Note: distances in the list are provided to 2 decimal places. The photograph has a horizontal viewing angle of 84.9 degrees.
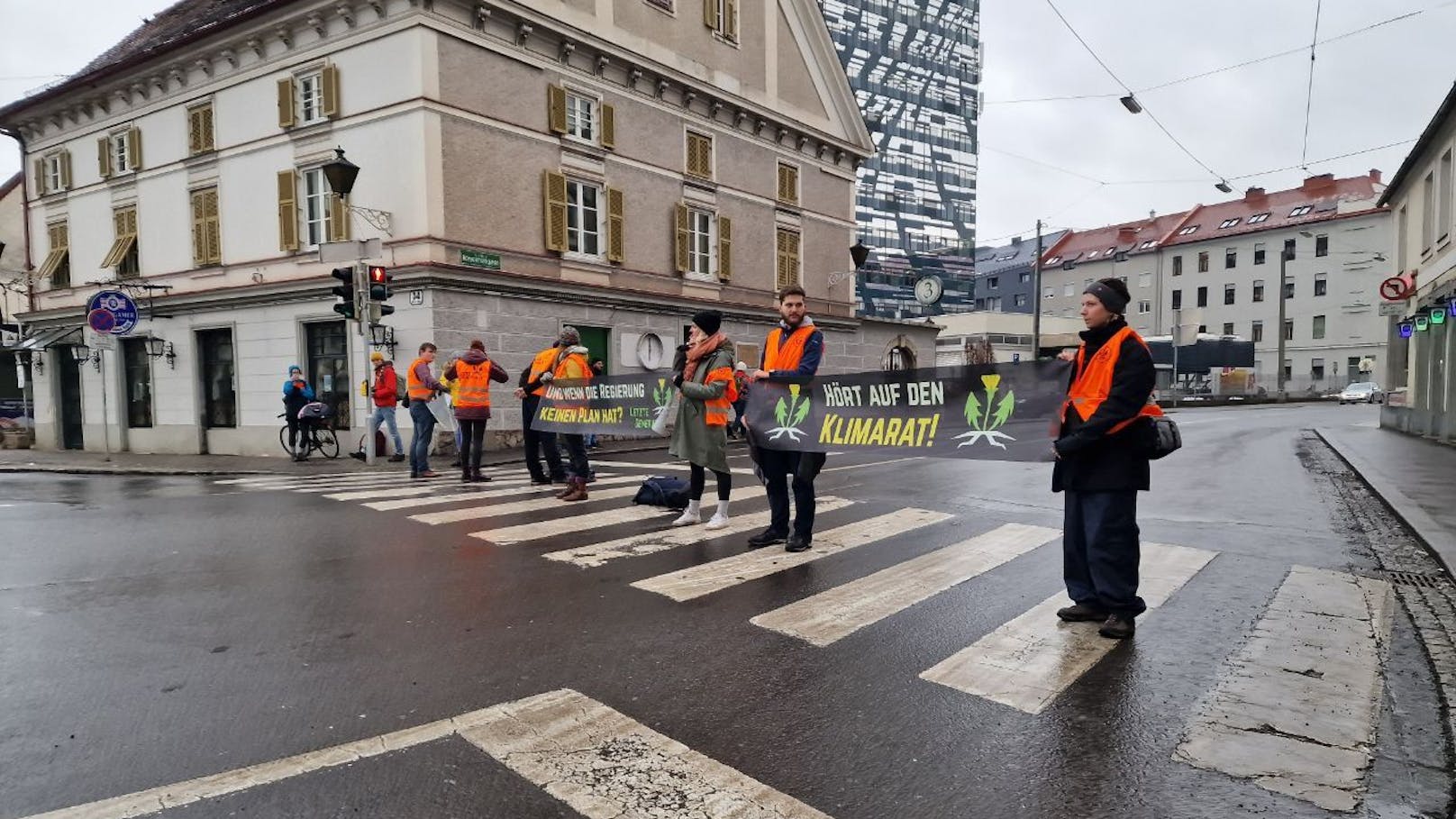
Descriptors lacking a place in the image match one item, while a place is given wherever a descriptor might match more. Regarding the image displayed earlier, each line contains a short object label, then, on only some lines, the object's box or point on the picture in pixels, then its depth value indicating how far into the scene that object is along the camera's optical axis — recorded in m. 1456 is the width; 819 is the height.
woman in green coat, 7.12
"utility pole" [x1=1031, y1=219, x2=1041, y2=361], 31.75
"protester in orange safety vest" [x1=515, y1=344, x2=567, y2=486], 10.19
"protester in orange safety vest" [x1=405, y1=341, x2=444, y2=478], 11.60
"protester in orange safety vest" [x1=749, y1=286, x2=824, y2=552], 6.38
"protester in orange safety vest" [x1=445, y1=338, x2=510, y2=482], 10.63
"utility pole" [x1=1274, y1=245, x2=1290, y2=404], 39.19
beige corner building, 16.59
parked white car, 46.78
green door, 19.61
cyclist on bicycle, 16.56
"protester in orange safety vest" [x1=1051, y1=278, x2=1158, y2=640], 4.25
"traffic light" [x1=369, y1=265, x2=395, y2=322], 13.89
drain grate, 5.55
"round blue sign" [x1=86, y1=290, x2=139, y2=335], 15.01
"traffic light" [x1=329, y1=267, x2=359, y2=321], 13.80
